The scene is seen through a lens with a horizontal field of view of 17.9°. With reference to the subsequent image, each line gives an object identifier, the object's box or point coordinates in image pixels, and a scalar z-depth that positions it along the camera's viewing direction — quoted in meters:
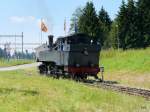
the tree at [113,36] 87.56
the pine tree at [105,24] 97.12
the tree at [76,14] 126.31
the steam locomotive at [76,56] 30.64
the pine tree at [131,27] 79.62
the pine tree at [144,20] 78.12
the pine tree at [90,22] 90.75
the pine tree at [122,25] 81.44
